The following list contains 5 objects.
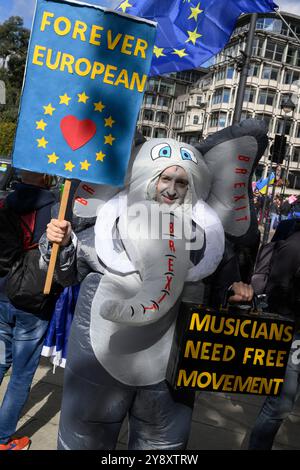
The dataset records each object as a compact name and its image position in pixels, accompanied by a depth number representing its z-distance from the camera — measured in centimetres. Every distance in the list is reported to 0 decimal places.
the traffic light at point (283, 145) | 1217
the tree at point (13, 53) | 3933
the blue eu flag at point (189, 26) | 319
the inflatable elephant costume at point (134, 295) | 208
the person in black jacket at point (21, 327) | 276
